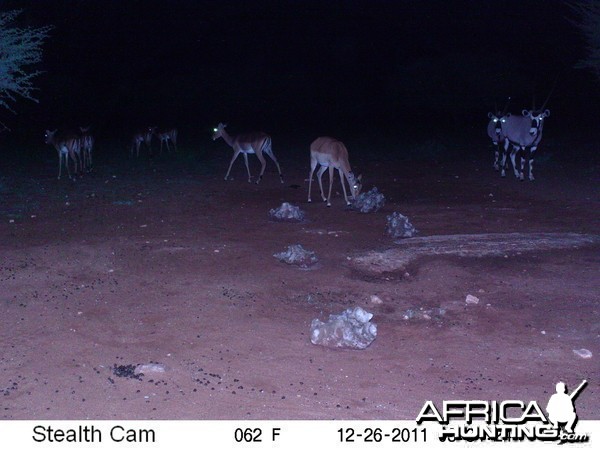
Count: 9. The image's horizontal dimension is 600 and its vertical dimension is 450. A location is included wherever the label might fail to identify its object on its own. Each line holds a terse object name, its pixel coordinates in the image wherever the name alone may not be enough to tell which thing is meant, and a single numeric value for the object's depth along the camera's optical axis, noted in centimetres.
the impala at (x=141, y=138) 2533
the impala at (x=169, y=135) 2669
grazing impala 1476
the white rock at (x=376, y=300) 814
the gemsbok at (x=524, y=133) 1794
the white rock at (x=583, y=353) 652
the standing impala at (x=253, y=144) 1891
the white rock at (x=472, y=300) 811
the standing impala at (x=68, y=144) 1898
